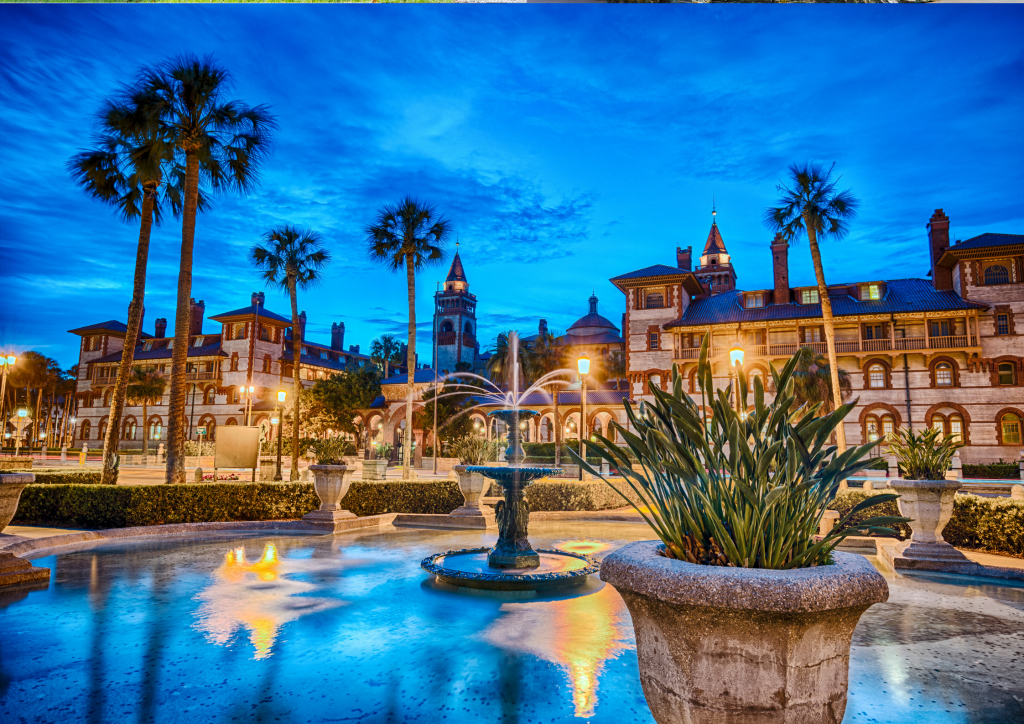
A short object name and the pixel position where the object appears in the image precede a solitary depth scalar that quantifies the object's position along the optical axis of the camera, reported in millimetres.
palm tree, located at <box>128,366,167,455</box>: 52375
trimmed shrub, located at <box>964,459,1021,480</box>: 30422
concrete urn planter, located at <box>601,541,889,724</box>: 2314
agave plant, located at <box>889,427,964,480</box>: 8914
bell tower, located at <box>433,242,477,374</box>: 96000
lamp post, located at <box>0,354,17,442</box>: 22438
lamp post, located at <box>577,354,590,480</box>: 16891
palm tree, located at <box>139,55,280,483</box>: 14438
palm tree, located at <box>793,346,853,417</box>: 28016
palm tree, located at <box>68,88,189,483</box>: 14398
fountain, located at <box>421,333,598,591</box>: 7633
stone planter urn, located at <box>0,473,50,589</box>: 7098
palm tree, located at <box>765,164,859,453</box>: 21750
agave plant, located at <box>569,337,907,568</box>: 2643
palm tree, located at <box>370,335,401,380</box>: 91250
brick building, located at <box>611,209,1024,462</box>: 34969
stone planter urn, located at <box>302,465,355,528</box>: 12766
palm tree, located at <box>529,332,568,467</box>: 53406
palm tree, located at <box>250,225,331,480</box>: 27234
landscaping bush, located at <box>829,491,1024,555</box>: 9648
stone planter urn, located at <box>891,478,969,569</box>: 8727
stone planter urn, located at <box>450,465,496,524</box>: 14172
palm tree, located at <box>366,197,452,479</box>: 24906
